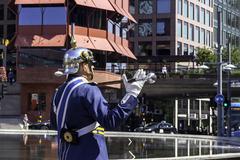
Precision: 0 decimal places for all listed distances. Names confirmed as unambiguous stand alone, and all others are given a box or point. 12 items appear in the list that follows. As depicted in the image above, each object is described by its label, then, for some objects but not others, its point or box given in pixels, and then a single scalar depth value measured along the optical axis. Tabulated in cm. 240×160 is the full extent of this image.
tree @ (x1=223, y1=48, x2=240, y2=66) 8275
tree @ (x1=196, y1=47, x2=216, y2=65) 8275
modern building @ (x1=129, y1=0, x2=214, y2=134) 9262
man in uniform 468
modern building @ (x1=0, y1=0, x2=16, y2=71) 8325
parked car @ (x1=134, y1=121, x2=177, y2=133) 5374
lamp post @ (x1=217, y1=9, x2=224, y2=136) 3744
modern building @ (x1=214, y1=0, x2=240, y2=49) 11038
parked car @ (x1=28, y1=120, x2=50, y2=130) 4844
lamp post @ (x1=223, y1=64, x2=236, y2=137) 3870
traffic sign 3698
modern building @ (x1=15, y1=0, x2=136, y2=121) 5428
